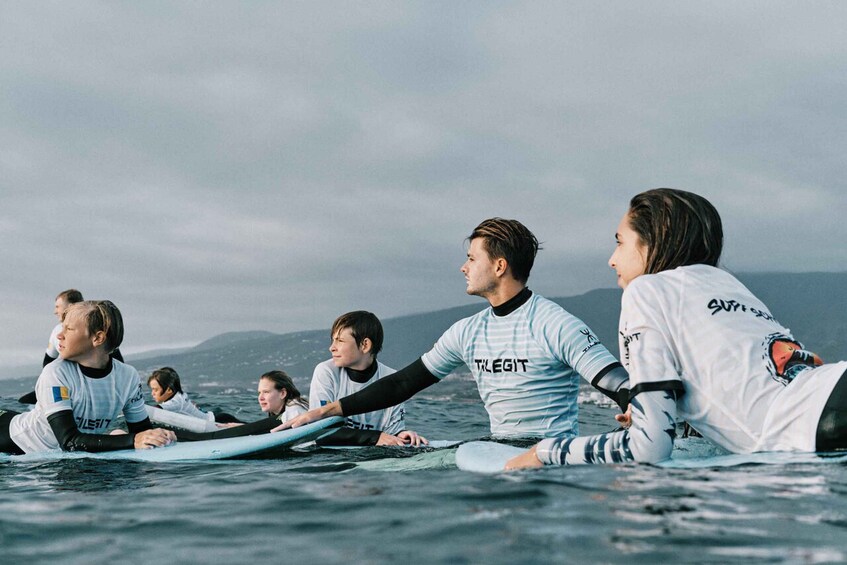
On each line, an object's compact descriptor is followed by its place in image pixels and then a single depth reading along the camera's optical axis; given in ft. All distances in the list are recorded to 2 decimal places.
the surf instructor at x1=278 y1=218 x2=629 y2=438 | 17.52
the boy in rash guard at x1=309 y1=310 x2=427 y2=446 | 25.52
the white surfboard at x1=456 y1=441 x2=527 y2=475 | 12.45
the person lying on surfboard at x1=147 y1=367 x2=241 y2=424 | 39.83
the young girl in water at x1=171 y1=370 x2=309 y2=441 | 28.81
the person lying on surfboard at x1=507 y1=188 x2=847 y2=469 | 9.80
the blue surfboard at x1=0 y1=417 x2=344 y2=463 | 21.97
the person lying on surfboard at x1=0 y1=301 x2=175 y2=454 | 21.66
